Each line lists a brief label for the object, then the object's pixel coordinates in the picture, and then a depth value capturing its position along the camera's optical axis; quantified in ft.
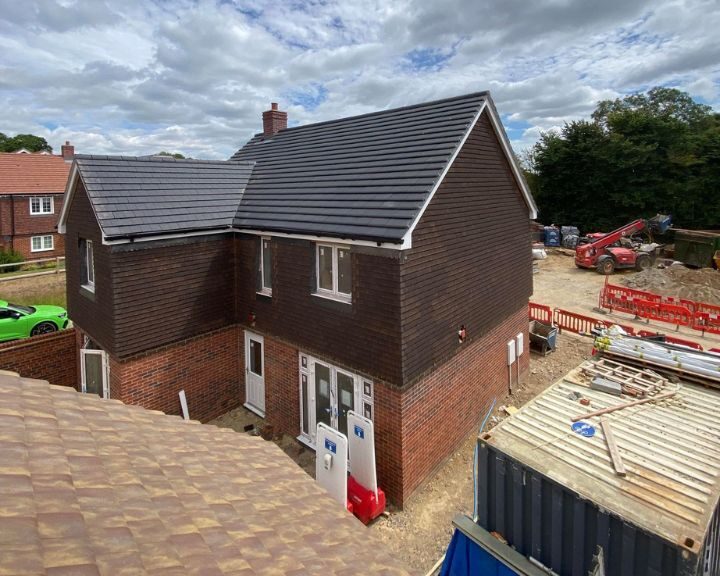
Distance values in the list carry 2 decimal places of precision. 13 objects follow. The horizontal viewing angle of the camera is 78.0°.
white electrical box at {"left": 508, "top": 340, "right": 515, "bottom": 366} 43.90
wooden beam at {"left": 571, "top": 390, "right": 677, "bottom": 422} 23.55
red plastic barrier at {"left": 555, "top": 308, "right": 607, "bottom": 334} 58.94
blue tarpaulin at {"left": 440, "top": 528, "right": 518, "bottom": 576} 20.12
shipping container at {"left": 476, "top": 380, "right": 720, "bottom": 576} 16.30
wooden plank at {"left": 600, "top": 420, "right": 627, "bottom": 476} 18.94
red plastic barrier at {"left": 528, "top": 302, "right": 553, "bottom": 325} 62.13
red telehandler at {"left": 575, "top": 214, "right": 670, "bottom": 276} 96.58
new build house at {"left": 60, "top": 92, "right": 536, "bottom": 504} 29.50
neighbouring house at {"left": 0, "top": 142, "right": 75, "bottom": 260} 104.32
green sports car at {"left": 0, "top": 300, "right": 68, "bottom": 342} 53.20
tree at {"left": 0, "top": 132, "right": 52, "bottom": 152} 265.50
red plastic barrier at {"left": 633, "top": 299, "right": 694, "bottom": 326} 61.72
